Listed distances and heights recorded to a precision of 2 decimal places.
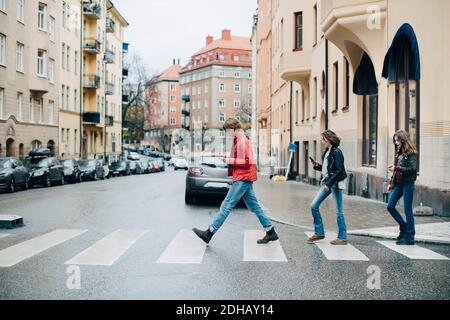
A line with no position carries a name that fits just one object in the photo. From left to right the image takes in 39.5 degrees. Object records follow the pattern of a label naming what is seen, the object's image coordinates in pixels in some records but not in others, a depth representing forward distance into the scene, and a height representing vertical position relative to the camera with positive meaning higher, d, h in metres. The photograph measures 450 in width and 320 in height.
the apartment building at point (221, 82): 118.56 +12.72
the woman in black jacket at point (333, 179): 10.07 -0.50
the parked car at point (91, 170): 40.89 -1.46
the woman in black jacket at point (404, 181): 10.07 -0.55
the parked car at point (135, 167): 59.84 -1.90
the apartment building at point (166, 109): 143.12 +9.20
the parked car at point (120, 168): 52.07 -1.76
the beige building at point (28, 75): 37.16 +4.78
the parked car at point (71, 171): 36.50 -1.35
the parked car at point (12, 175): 26.80 -1.18
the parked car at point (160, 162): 71.86 -1.70
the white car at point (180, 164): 77.62 -1.99
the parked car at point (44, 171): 31.05 -1.19
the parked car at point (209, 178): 17.38 -0.85
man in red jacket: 9.63 -0.56
